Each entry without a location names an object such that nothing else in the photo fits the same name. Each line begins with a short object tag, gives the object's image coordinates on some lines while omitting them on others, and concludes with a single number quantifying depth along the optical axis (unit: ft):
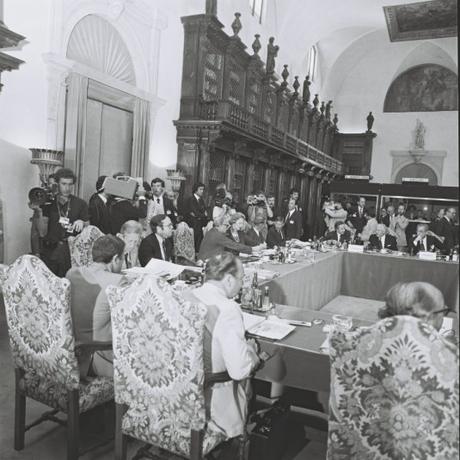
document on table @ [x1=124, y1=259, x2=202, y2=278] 13.58
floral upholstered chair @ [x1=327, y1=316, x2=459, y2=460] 5.50
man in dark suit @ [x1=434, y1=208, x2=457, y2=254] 29.91
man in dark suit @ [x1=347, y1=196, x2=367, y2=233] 39.34
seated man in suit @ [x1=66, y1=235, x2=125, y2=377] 8.98
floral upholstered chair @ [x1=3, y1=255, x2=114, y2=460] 7.96
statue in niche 64.03
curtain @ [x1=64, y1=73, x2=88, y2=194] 23.21
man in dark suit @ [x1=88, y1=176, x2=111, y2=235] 20.35
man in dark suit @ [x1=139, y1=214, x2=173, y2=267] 16.24
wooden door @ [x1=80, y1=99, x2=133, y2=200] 25.68
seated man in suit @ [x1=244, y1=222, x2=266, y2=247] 23.02
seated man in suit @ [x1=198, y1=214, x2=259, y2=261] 18.52
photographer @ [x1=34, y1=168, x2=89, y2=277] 17.78
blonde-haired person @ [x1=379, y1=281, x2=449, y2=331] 6.44
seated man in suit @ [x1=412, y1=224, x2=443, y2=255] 27.84
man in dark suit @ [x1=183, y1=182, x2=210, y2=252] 27.43
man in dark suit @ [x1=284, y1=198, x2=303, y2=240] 32.01
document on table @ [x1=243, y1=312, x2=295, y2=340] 9.26
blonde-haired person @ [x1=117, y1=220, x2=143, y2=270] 13.78
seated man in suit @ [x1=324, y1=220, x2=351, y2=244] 28.91
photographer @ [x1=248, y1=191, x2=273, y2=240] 25.62
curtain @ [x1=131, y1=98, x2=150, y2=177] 28.78
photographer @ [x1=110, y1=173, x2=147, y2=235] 20.51
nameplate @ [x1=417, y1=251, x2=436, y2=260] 25.34
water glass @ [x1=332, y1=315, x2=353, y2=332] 9.64
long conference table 8.60
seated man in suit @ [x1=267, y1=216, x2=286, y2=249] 25.09
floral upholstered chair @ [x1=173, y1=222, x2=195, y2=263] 20.14
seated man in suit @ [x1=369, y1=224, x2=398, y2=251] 28.89
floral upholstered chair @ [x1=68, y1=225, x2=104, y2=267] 15.61
